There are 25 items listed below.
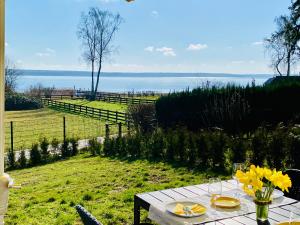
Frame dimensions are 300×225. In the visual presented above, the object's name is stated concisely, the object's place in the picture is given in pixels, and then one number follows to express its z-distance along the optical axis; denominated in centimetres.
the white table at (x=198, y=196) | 222
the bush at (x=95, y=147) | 924
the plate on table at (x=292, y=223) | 201
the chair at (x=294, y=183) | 308
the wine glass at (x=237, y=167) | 259
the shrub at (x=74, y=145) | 955
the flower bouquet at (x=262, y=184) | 188
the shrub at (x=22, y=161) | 855
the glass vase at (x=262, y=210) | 190
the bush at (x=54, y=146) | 937
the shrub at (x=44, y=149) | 895
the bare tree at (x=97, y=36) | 3166
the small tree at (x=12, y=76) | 3072
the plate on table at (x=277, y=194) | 258
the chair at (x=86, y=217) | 172
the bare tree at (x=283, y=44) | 2051
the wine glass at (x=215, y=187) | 247
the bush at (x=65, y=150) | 944
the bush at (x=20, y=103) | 2736
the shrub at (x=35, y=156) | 878
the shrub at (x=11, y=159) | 847
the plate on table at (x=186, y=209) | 227
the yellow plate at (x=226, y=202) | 237
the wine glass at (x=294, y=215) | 200
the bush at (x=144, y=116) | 1173
